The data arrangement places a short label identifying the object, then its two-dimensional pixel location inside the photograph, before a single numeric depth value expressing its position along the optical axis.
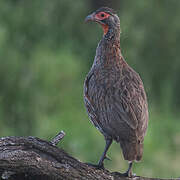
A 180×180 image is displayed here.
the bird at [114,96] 11.97
